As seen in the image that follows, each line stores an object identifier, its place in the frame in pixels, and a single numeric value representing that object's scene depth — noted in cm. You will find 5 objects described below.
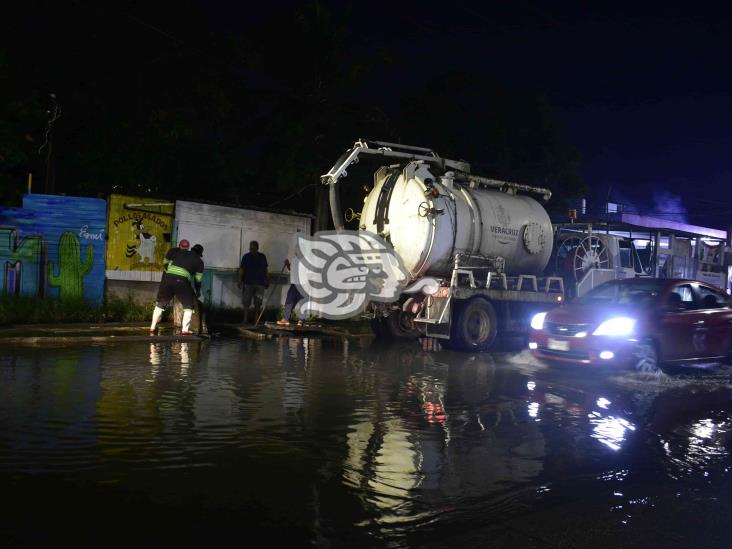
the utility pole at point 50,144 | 1878
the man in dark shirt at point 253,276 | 1752
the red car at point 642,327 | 1123
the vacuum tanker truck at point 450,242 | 1477
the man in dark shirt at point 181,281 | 1427
